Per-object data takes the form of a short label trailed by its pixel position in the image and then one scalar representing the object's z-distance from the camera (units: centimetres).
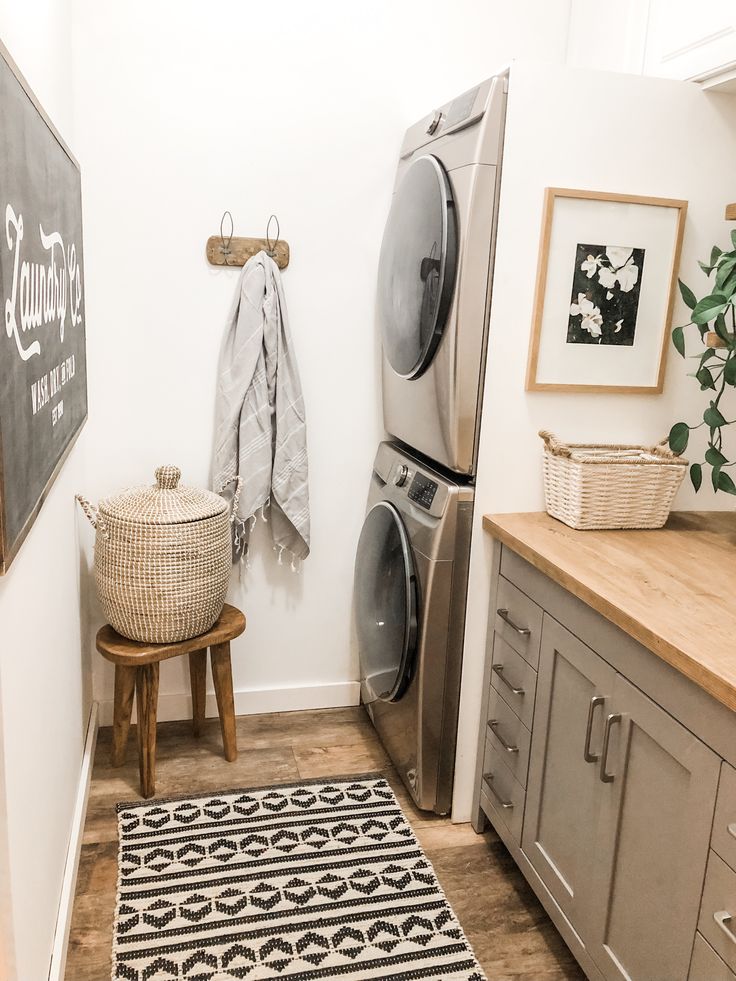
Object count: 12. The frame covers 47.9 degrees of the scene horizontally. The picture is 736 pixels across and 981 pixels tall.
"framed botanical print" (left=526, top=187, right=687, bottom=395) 195
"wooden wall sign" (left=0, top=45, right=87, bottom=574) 105
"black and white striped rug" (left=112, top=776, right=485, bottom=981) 172
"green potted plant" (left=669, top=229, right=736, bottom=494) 176
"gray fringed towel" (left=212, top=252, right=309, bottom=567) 238
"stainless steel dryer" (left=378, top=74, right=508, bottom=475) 189
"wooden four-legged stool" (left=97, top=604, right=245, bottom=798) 219
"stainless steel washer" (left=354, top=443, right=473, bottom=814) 205
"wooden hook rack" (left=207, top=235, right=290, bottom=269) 238
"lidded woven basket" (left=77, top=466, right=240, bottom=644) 212
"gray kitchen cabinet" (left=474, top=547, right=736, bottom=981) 125
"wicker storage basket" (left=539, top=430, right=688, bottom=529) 190
